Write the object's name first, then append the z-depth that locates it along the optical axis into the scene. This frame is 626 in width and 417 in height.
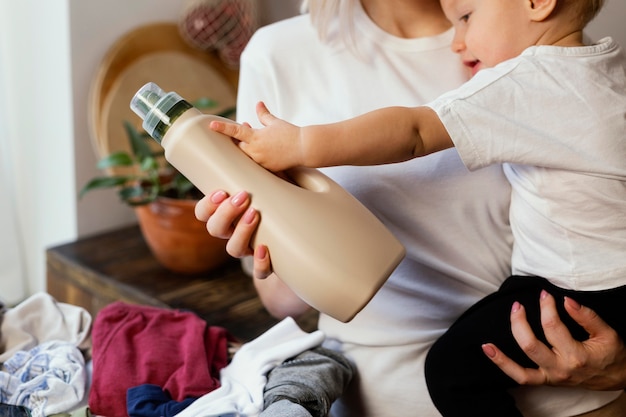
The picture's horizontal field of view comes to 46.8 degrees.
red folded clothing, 0.78
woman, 0.84
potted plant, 1.41
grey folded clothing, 0.70
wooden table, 1.32
